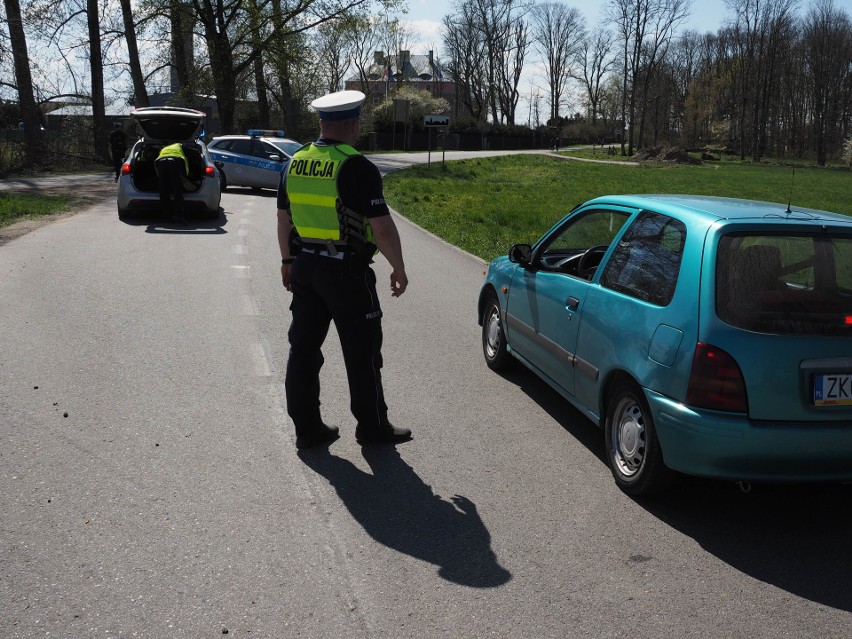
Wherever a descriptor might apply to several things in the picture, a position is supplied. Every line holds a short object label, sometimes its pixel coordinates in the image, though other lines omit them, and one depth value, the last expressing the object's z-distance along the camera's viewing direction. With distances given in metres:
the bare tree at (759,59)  85.62
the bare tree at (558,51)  111.06
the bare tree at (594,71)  113.81
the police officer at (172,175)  16.41
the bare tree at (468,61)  97.75
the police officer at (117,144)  26.38
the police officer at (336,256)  4.81
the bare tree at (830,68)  85.19
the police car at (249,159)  24.83
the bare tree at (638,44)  77.12
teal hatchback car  4.09
